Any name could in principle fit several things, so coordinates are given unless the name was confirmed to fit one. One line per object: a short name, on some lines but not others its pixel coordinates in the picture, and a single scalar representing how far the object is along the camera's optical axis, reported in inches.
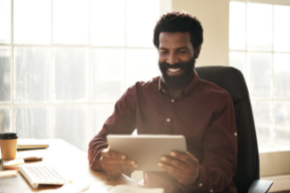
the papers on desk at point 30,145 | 59.5
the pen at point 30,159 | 49.3
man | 45.8
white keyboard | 35.8
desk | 35.7
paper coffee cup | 50.1
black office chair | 49.8
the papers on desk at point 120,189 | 32.9
